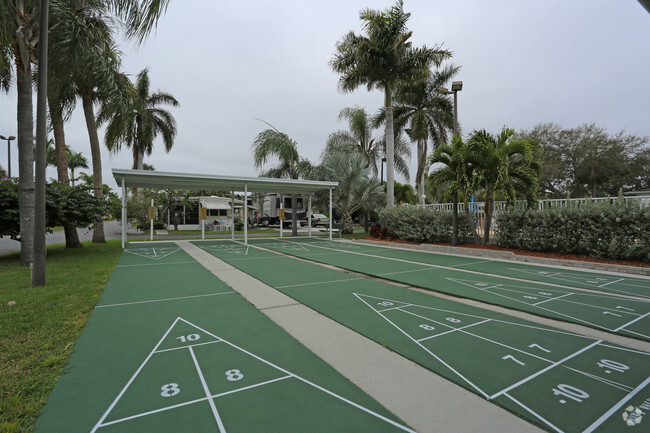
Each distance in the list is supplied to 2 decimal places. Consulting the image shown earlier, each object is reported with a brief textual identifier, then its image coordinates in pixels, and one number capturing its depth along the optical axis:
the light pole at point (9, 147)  24.52
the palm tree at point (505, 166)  10.44
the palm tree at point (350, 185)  20.11
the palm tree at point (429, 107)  21.80
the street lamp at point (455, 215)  12.12
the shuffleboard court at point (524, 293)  4.36
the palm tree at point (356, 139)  23.30
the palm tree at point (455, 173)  11.35
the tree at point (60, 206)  9.20
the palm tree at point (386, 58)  15.92
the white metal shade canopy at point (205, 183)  13.64
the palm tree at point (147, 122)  23.34
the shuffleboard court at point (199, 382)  2.22
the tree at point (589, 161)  25.78
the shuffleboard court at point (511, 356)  2.38
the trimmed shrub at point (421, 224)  13.20
